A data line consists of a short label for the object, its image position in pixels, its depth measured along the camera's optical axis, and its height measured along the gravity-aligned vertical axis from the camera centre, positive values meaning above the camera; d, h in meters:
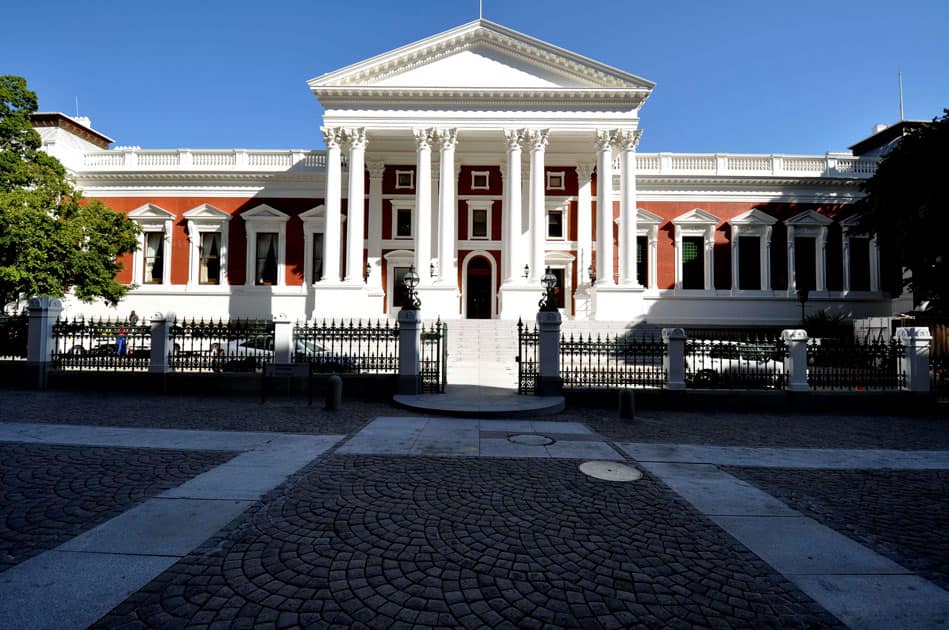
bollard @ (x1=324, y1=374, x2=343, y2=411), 10.80 -1.38
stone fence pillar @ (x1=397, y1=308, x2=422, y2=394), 12.41 -0.45
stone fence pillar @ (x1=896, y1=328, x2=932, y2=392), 11.88 -0.72
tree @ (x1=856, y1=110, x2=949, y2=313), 19.52 +5.41
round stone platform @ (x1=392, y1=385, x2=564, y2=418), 10.26 -1.68
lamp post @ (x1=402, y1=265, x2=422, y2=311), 12.76 +0.96
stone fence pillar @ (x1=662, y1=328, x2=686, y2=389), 12.04 -0.74
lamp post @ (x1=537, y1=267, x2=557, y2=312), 12.50 +0.86
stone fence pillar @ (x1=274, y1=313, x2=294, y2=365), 13.12 -0.28
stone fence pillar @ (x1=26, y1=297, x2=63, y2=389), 13.16 -0.33
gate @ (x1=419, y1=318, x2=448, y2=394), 12.82 -1.03
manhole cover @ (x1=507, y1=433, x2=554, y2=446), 7.85 -1.82
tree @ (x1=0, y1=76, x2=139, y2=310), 20.06 +4.58
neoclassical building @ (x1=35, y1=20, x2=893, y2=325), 30.61 +6.81
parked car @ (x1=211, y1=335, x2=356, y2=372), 13.19 -0.73
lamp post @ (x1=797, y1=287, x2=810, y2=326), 27.04 +2.13
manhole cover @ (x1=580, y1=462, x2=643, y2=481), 6.09 -1.84
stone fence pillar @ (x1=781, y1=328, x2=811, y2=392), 11.98 -0.79
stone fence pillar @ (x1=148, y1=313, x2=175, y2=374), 13.03 -0.42
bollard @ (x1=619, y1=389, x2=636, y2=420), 10.43 -1.61
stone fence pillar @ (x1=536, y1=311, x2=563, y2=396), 12.12 -0.61
